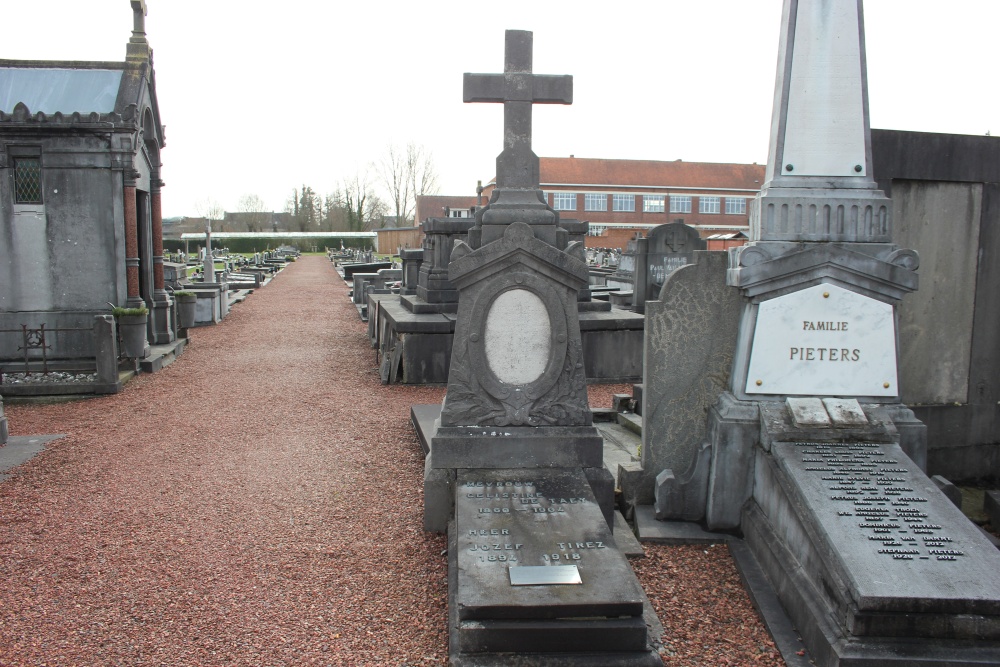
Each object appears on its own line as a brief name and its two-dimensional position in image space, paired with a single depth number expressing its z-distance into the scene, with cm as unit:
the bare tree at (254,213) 9194
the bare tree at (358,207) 8175
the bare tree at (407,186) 7188
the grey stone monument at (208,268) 2206
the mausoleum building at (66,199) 1003
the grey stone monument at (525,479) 319
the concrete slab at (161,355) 1049
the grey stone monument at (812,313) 426
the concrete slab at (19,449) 623
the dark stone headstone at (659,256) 1425
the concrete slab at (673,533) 447
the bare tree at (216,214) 8705
